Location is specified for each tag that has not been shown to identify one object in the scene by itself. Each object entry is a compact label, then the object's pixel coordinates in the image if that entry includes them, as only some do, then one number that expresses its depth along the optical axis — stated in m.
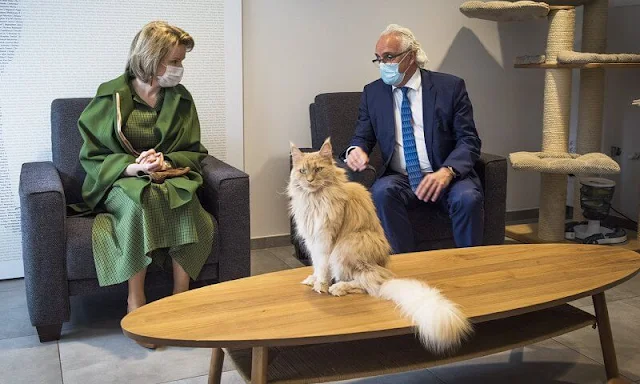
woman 2.57
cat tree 3.54
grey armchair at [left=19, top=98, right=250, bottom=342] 2.49
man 2.92
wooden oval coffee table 1.65
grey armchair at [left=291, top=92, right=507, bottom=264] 3.06
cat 1.90
